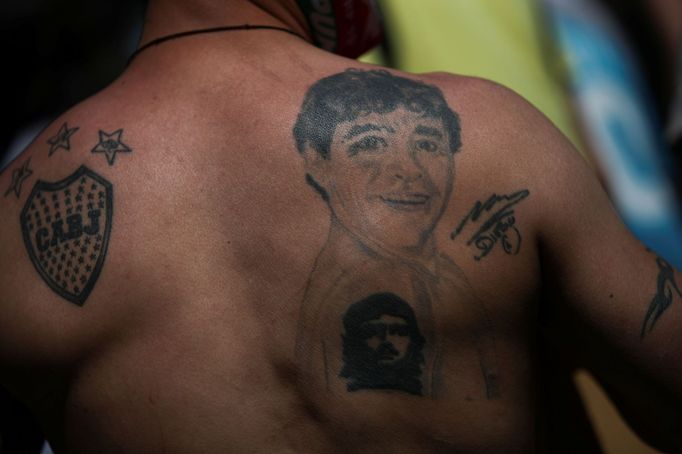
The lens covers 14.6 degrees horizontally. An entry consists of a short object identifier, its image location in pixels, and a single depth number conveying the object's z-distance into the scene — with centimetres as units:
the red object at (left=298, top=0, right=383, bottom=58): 188
